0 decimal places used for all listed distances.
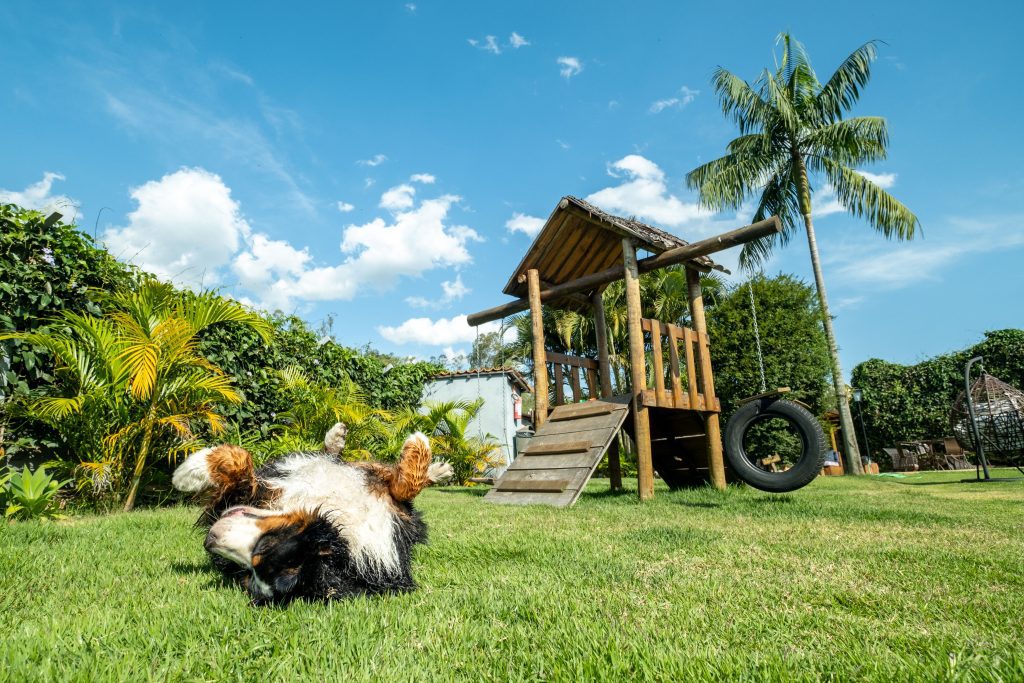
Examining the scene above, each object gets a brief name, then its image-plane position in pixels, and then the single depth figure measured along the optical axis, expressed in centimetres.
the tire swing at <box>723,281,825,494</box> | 602
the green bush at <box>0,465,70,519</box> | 426
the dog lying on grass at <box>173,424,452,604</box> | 196
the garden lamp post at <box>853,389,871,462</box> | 2114
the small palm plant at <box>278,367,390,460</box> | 741
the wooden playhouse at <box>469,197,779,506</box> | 684
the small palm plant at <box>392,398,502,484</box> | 1072
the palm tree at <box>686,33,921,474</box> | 1655
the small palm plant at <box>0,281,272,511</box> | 508
